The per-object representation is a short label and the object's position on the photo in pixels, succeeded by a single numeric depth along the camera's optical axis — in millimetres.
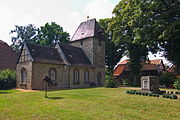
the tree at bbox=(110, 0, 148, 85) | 21583
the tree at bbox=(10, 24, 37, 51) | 52009
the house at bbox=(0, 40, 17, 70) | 32869
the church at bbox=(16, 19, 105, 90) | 23031
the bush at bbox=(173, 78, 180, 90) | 23422
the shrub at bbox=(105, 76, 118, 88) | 26047
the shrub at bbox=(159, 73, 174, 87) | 28094
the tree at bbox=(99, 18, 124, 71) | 38688
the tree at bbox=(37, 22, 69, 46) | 44688
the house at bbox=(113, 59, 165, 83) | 37947
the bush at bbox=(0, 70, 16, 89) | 23470
